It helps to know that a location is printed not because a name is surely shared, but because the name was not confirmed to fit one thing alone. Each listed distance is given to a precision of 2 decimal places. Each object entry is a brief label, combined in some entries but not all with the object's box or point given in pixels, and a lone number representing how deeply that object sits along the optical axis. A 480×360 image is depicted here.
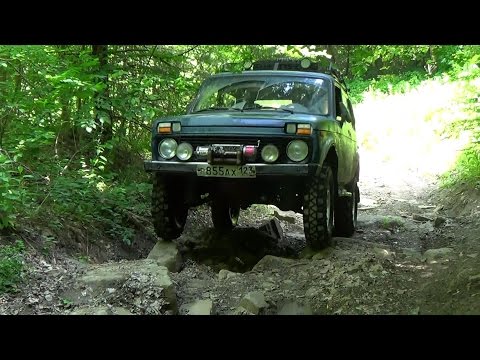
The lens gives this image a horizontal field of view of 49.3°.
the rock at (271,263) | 5.30
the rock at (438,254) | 5.33
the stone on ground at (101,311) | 3.74
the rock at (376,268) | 4.75
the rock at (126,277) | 4.23
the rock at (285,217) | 9.19
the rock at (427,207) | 10.11
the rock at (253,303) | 4.12
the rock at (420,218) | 8.88
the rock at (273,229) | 7.51
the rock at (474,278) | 4.07
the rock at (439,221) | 8.01
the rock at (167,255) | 5.46
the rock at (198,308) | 4.13
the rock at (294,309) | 4.17
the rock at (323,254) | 5.44
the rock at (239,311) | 4.11
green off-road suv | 5.14
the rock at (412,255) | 5.36
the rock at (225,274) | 5.09
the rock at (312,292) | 4.43
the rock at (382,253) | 5.29
